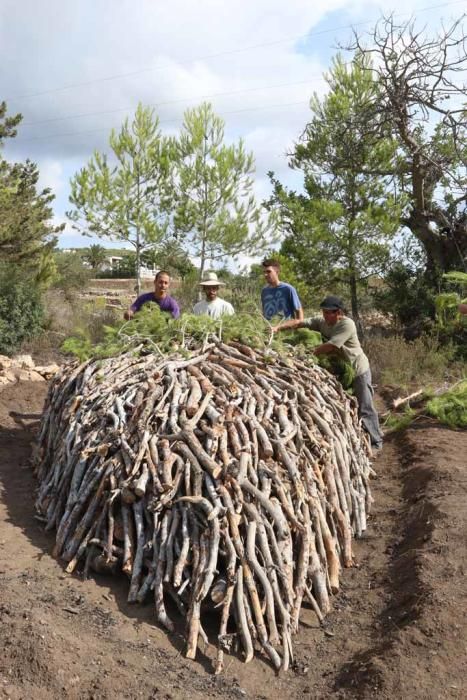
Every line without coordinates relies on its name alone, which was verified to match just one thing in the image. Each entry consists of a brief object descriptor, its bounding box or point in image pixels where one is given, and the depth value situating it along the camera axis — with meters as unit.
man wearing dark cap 5.41
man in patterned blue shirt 5.84
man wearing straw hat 5.76
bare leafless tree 9.77
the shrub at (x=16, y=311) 10.94
